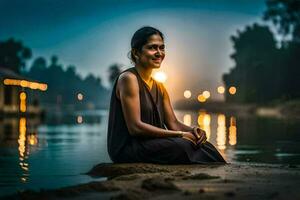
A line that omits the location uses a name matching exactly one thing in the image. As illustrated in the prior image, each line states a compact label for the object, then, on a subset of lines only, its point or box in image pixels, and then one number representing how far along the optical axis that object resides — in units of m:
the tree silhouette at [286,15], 70.44
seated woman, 8.19
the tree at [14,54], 89.75
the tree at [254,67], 76.75
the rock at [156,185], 6.16
